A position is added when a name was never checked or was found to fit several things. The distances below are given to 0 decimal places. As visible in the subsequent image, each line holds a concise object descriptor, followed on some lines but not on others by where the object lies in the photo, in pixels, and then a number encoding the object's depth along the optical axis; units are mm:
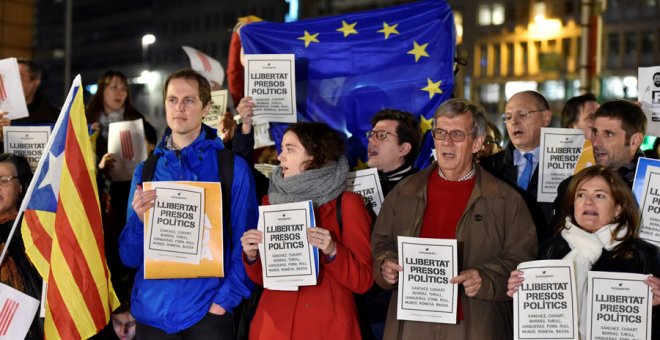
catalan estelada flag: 4645
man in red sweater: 4141
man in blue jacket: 4504
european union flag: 6211
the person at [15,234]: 4809
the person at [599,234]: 4148
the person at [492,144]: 5988
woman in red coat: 4348
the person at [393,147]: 5484
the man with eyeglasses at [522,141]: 5484
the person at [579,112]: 5969
